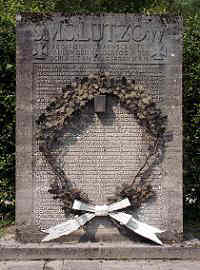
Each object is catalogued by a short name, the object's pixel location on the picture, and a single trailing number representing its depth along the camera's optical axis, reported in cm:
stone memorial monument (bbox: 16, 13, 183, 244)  562
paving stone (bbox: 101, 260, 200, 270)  504
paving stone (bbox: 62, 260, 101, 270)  503
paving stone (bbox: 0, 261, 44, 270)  503
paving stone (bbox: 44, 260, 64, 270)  502
